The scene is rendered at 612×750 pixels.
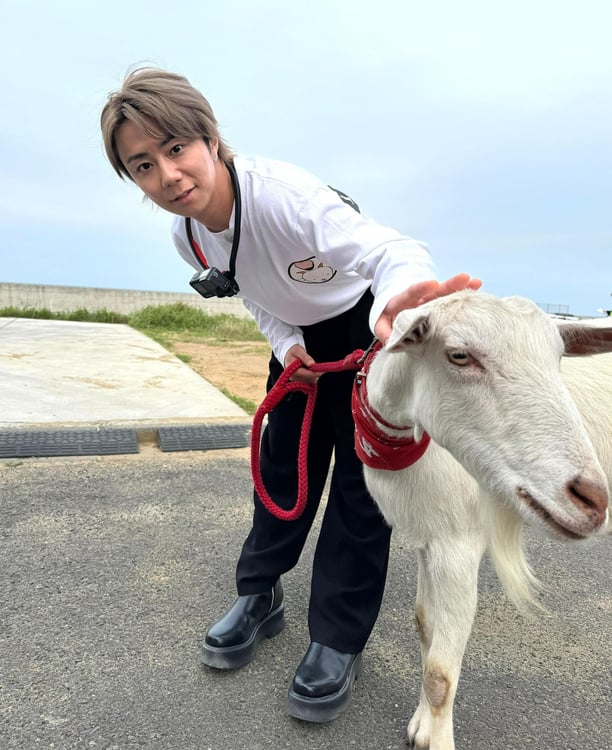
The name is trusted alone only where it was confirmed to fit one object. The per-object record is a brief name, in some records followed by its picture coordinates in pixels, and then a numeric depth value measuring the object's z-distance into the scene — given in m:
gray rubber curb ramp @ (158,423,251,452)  4.51
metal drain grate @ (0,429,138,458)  4.16
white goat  1.10
